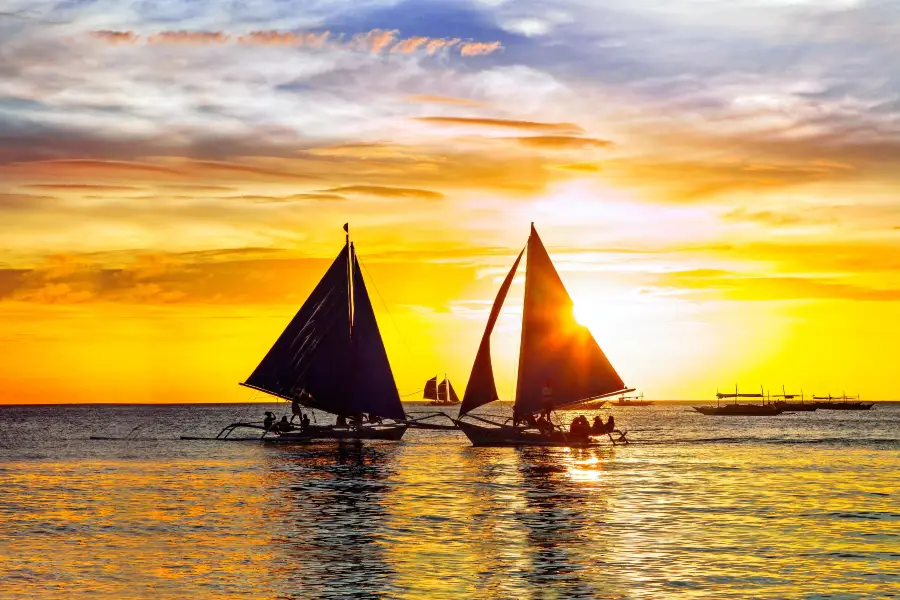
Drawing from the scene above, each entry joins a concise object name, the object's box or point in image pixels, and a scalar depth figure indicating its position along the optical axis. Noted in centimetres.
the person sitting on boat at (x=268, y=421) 11195
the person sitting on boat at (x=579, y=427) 9369
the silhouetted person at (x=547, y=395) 8775
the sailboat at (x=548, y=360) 8788
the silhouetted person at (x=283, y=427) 11019
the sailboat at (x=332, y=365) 9931
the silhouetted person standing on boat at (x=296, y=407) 9936
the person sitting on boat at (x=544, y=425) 8906
